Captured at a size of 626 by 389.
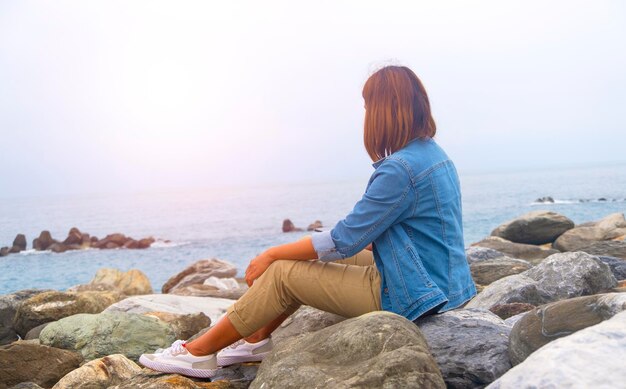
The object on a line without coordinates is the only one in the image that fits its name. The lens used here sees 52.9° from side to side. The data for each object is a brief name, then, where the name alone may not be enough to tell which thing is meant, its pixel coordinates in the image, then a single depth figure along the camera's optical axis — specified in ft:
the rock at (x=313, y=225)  130.95
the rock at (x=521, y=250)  44.32
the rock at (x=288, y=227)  139.03
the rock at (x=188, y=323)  25.35
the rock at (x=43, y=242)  128.26
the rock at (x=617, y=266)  27.48
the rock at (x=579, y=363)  8.71
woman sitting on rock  13.32
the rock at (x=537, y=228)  54.80
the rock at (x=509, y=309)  19.34
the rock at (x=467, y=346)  12.89
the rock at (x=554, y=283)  21.16
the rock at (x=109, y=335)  22.44
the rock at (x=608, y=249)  32.78
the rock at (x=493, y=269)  29.49
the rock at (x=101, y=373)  17.60
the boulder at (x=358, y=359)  10.57
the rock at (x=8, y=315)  31.35
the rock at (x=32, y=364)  20.11
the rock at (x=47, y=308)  29.73
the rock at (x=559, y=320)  11.84
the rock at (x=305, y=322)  16.81
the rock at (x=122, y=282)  50.80
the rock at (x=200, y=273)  56.39
